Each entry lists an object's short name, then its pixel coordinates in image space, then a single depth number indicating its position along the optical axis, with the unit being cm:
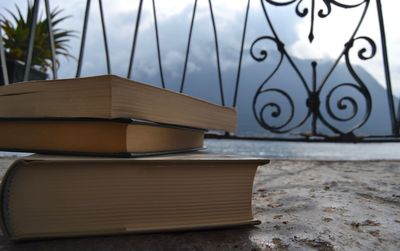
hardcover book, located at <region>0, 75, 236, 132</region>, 27
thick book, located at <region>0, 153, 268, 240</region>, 27
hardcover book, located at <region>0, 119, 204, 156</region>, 29
